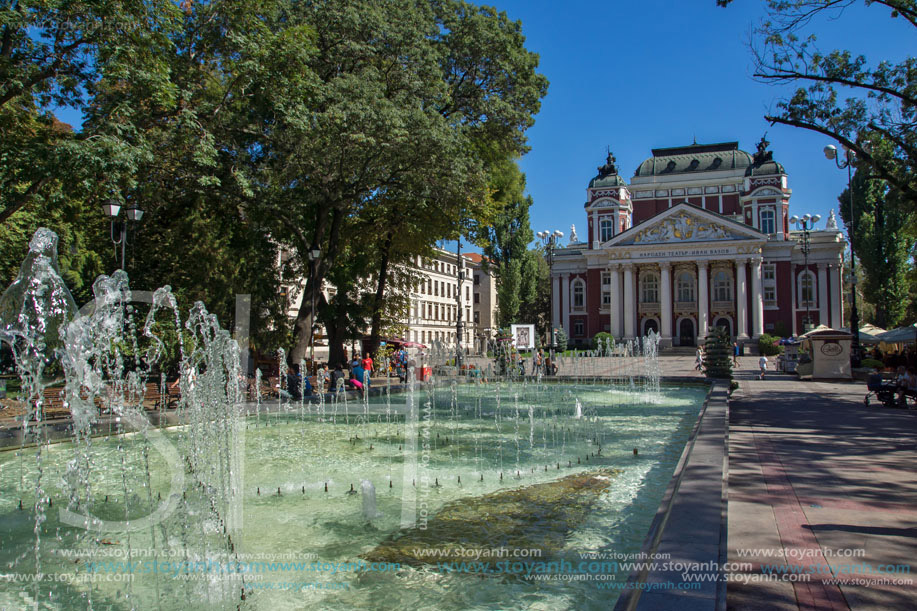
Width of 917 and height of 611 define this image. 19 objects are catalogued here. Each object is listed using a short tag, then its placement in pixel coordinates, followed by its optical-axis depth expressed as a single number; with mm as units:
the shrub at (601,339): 61375
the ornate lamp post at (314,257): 19562
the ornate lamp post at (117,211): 13977
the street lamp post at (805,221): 39572
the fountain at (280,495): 4902
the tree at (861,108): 16125
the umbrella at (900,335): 26469
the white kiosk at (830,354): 24969
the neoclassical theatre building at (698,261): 60031
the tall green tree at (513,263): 55594
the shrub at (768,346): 51656
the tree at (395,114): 17438
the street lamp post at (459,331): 28397
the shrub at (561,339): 60594
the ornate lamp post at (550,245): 37375
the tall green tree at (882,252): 48875
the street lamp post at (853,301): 25062
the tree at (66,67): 12133
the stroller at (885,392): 14633
